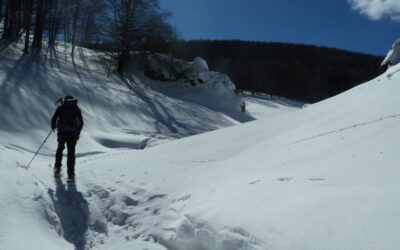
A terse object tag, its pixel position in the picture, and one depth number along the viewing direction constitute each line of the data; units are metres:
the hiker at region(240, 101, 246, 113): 31.58
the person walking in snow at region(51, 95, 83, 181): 7.56
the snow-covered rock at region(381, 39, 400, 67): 17.67
